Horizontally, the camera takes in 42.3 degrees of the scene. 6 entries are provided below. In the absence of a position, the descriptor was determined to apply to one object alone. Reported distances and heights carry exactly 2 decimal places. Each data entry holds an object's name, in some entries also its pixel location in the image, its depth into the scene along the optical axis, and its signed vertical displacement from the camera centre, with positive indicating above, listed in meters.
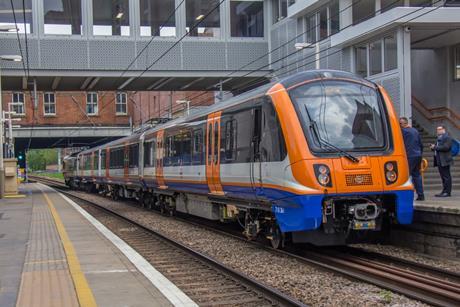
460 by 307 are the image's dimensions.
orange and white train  8.88 +0.02
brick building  60.75 +6.15
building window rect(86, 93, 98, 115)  63.47 +6.69
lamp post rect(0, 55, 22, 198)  27.53 -0.47
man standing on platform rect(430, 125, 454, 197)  11.95 +0.08
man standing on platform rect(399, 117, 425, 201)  11.50 +0.21
